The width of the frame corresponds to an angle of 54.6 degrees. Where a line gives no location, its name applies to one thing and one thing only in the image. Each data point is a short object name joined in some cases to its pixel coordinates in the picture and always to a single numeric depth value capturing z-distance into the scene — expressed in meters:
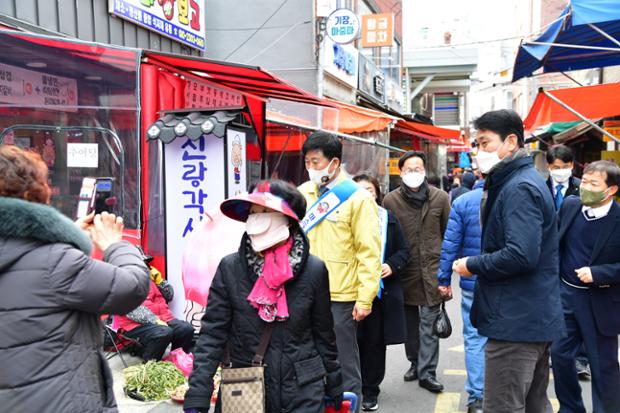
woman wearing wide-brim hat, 2.66
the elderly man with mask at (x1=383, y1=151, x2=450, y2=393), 5.44
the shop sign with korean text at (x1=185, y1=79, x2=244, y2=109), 7.92
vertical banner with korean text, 6.17
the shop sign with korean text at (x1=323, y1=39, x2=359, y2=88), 15.31
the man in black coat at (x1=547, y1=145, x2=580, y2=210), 6.60
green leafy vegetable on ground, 4.91
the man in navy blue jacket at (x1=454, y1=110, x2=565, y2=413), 3.06
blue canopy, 5.49
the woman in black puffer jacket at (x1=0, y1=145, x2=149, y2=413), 2.11
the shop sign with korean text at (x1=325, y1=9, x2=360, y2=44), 14.18
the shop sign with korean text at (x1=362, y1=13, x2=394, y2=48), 18.34
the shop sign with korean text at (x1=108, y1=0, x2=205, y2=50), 8.64
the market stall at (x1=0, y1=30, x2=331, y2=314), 5.45
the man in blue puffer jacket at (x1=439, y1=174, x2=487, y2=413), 4.72
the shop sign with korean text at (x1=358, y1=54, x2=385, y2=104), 19.34
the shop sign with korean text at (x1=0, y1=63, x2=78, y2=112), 5.25
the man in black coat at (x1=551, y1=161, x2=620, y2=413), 4.23
